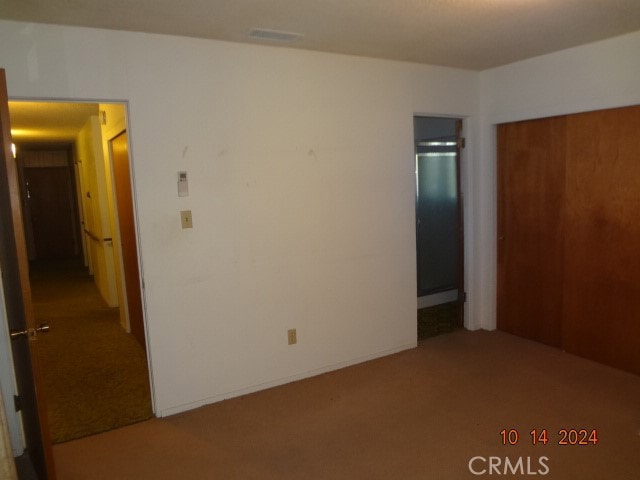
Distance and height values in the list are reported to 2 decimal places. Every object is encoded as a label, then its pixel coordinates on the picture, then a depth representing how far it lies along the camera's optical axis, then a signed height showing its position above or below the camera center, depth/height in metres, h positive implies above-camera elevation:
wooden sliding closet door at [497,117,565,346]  3.83 -0.44
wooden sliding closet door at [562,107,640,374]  3.32 -0.49
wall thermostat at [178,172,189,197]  2.95 +0.07
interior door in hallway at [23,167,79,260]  9.39 -0.17
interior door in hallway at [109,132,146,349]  3.88 -0.30
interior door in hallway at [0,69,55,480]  1.98 -0.39
